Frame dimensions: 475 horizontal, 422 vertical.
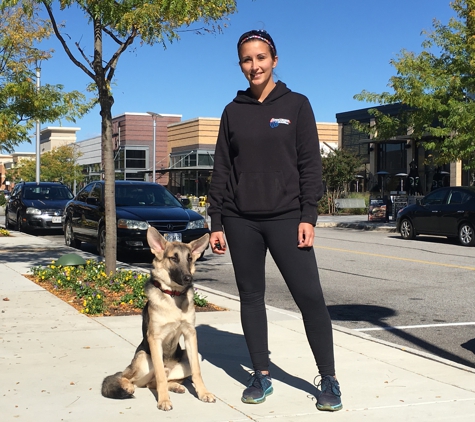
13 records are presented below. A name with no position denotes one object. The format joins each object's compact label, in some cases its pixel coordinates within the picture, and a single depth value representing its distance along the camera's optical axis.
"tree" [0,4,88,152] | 17.38
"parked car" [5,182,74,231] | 22.28
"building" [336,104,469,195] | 42.03
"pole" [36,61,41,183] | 30.78
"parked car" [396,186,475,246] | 19.14
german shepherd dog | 4.75
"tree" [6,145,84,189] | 65.94
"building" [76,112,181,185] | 74.50
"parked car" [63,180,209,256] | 14.18
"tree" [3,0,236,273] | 9.65
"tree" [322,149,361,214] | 39.53
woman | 4.56
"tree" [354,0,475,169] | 22.58
